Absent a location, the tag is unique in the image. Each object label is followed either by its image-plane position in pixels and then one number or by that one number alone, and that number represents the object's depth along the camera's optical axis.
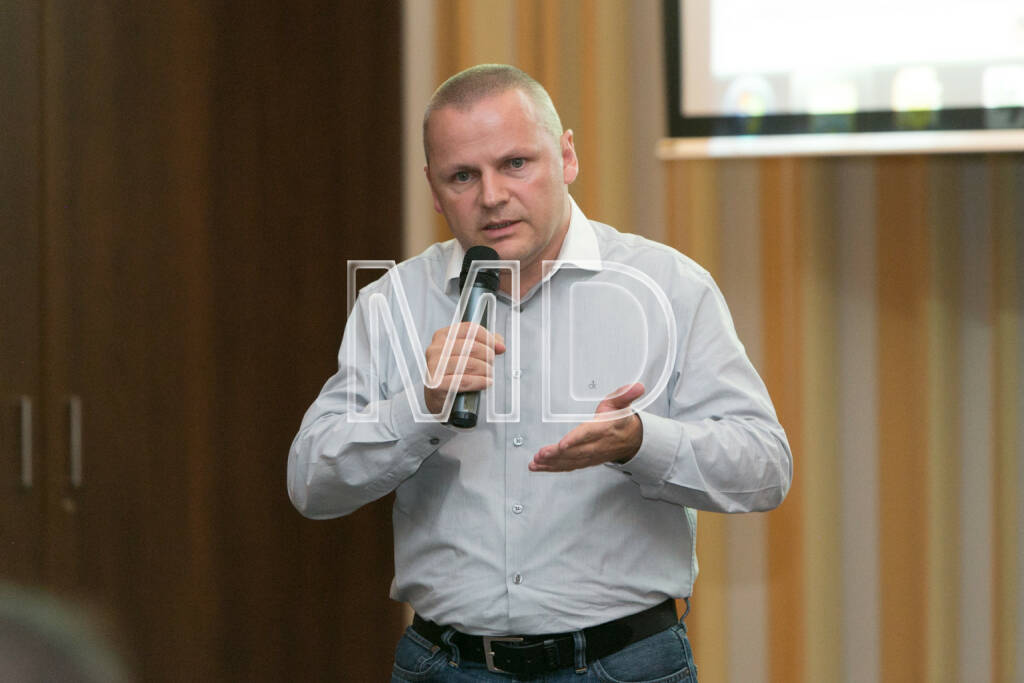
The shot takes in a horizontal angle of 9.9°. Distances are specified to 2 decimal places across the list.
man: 7.76
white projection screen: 8.59
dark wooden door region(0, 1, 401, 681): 7.92
